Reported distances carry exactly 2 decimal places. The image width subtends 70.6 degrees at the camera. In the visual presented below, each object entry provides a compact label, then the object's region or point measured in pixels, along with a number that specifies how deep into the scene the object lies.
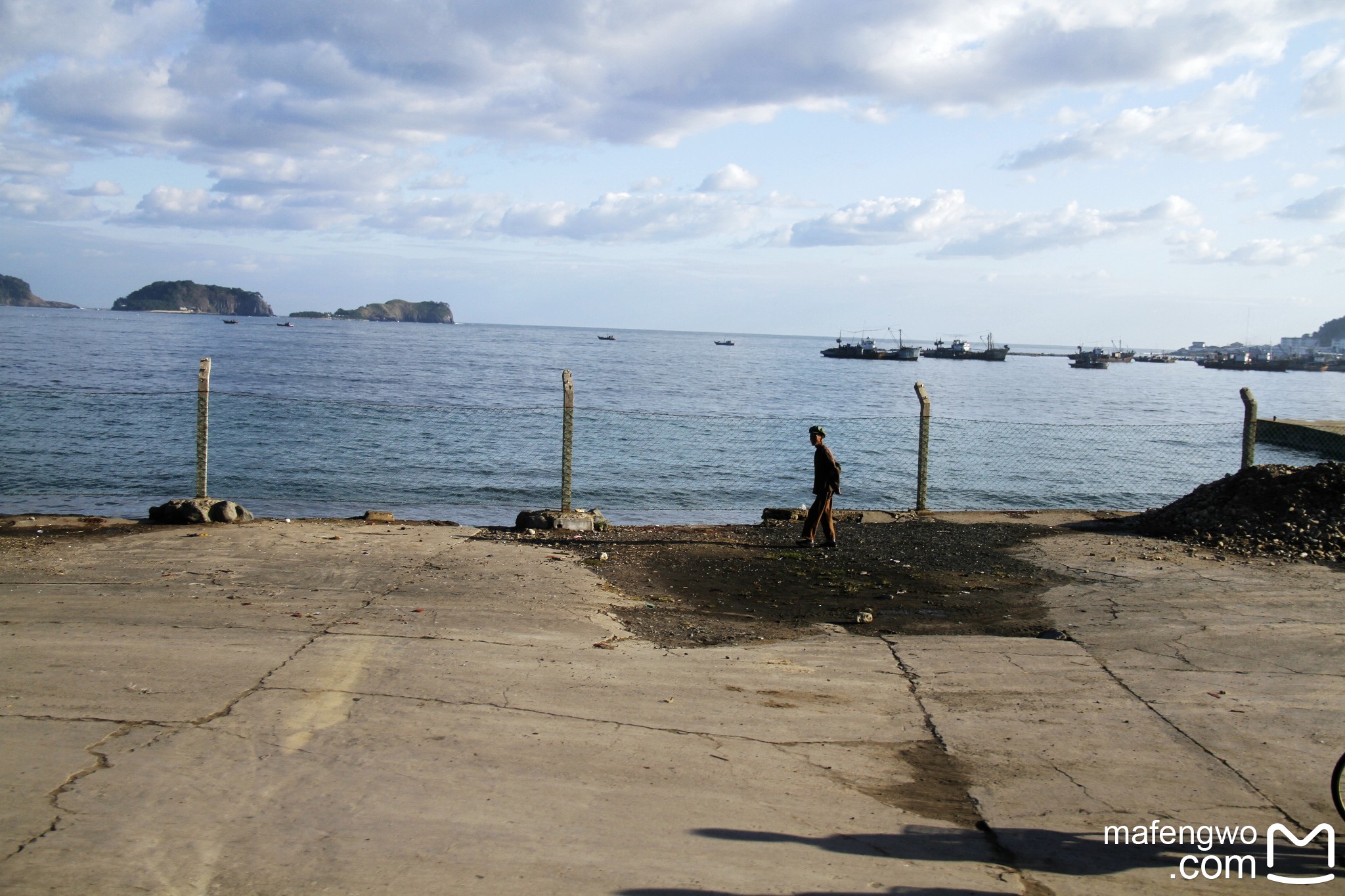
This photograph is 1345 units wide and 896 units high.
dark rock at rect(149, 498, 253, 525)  11.55
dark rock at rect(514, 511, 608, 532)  12.02
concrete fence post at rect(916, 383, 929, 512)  13.59
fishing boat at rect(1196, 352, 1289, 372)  161.75
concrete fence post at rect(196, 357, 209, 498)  12.20
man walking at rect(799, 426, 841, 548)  11.19
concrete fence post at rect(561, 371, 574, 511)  12.74
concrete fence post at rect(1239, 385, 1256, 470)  14.45
